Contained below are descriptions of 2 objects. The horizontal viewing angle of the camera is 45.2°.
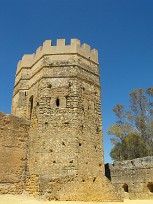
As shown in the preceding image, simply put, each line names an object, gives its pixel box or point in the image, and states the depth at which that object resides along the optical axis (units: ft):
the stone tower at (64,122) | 29.16
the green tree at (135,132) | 58.21
